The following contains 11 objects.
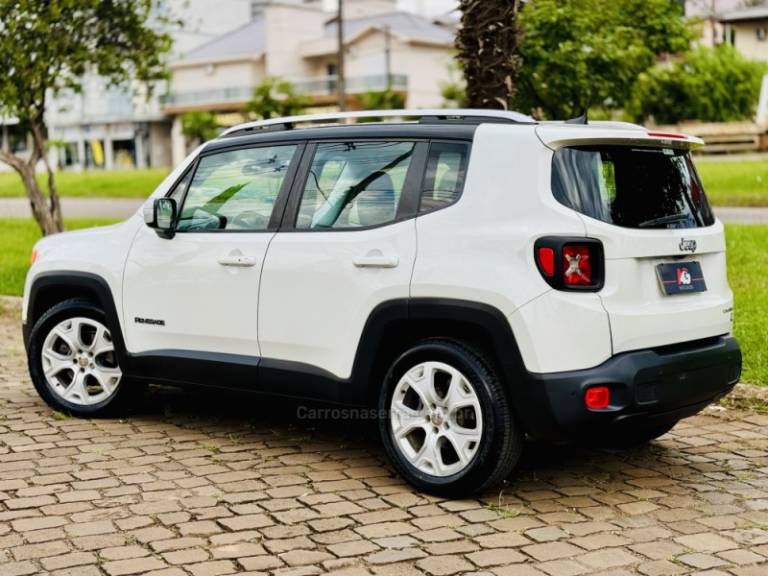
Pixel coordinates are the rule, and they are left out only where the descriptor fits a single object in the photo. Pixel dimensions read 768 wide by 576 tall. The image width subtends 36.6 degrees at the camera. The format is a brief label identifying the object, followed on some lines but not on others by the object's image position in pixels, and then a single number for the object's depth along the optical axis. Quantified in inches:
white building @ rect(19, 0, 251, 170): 3203.7
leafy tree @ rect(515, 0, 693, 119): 892.0
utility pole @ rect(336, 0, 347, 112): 1469.0
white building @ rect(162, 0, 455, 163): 2682.1
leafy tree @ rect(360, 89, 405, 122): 2373.3
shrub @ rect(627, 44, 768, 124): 1840.6
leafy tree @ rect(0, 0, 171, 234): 523.2
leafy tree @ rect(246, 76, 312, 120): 2423.7
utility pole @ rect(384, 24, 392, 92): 2529.5
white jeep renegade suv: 195.3
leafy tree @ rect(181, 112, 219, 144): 2625.5
